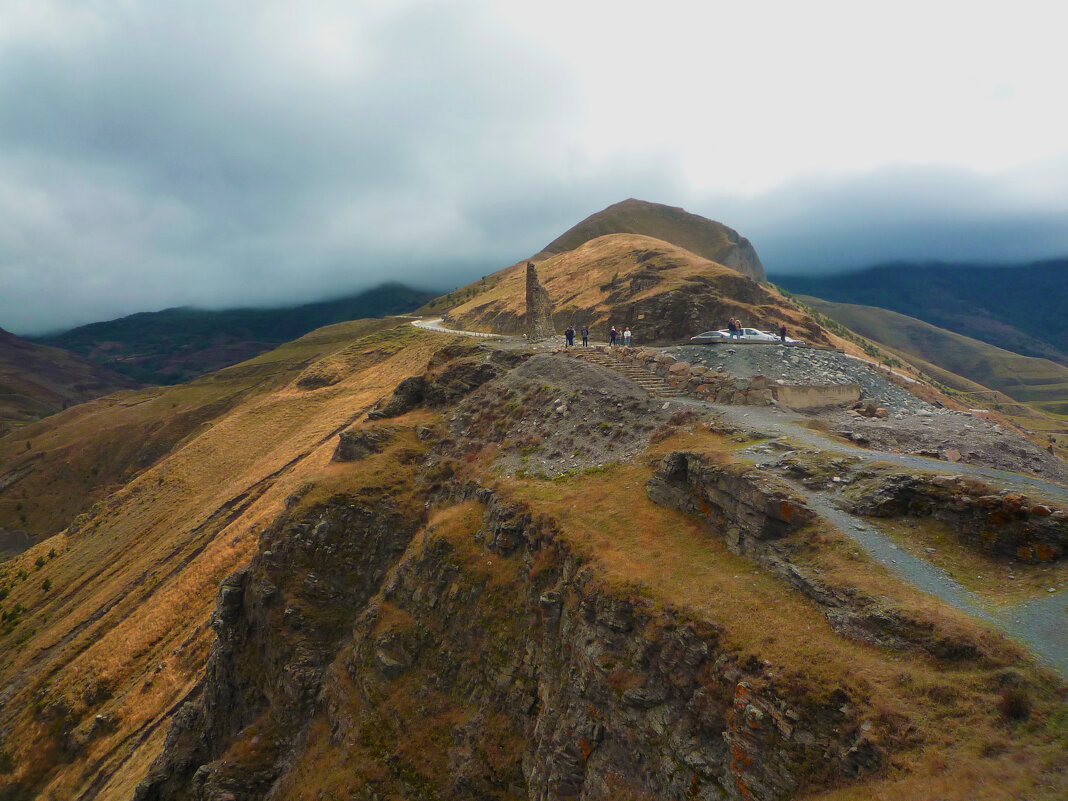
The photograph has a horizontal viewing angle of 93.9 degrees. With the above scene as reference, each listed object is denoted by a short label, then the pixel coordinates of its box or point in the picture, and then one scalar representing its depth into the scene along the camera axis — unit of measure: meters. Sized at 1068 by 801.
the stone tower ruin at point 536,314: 47.41
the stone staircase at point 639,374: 29.83
